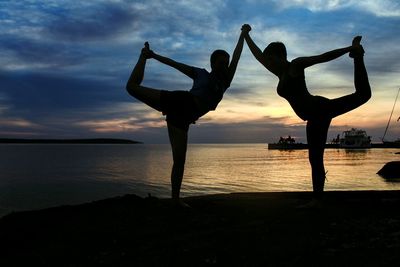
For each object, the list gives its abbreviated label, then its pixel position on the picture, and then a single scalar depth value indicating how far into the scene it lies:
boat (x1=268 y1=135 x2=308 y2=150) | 154.75
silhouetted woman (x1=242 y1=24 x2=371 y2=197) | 5.12
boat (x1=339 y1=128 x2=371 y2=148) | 149.38
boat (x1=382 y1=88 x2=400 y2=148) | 190.05
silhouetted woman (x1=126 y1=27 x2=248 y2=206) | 5.22
